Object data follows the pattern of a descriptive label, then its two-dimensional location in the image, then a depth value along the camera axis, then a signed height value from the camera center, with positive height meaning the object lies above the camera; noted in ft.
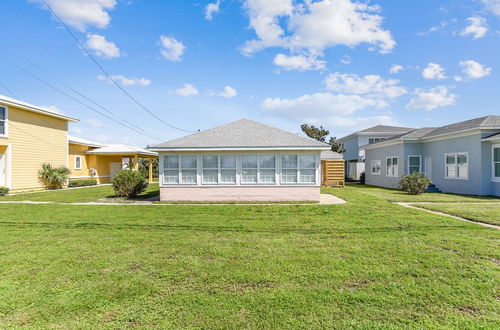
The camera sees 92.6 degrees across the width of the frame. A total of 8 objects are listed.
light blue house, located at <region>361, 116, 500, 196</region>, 45.59 +2.39
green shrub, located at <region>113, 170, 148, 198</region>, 43.11 -2.40
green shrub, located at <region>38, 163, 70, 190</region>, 59.47 -1.62
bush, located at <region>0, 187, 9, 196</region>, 48.22 -4.09
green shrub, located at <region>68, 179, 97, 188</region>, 67.31 -3.69
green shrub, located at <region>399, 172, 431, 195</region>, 48.08 -3.22
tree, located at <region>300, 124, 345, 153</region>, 113.19 +17.22
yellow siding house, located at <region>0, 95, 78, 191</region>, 51.80 +7.00
